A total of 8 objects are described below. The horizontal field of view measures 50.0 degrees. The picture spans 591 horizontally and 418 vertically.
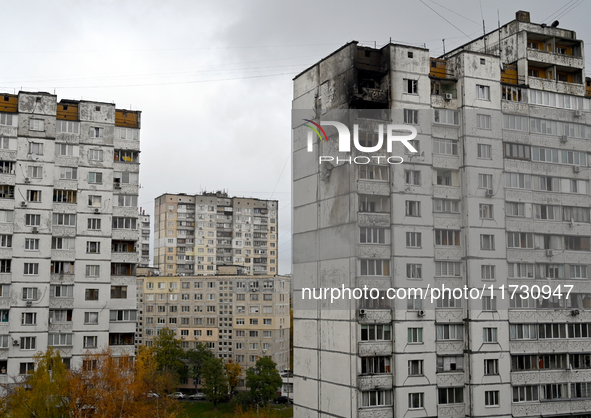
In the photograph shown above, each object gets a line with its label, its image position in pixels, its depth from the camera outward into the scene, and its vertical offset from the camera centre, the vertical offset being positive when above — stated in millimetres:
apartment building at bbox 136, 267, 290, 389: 96125 -5962
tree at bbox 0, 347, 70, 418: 40312 -7795
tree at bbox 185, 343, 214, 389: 90750 -12015
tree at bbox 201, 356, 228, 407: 82250 -13853
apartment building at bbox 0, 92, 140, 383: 51688 +3691
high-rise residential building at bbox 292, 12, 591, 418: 44094 +3062
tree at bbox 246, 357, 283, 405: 78125 -13452
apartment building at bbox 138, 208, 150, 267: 143500 +8291
